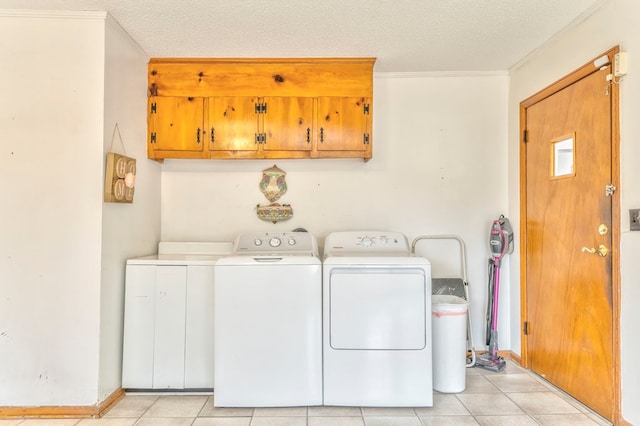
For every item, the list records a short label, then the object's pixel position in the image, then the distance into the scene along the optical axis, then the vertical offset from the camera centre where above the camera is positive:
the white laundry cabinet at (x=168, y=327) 2.54 -0.74
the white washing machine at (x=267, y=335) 2.34 -0.72
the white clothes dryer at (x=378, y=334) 2.32 -0.71
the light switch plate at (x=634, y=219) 1.94 +0.01
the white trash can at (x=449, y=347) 2.58 -0.87
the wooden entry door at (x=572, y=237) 2.16 -0.11
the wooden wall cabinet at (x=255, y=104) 3.00 +0.91
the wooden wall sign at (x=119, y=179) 2.34 +0.25
